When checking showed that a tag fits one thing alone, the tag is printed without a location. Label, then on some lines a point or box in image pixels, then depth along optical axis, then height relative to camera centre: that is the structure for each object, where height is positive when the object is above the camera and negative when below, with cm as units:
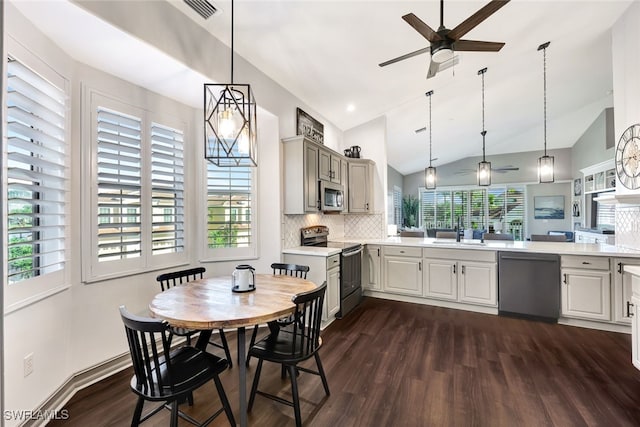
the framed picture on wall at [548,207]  852 +19
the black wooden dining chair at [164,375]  143 -91
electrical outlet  178 -94
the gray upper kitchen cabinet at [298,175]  352 +49
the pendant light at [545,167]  370 +61
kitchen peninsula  315 -80
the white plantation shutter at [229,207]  319 +9
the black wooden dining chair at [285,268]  224 -52
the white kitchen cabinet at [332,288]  335 -90
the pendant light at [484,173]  414 +59
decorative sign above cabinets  394 +130
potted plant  1020 +7
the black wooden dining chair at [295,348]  179 -91
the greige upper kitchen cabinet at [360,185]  480 +50
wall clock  302 +62
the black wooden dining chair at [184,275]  226 -61
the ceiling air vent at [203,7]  219 +165
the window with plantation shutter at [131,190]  232 +23
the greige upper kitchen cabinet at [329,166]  389 +70
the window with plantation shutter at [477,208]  903 +19
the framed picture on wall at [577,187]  787 +75
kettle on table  214 -49
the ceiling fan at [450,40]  204 +137
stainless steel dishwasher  339 -88
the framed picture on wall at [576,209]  792 +12
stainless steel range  366 -67
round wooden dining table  160 -58
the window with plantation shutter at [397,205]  927 +30
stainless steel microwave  390 +26
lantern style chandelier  193 +59
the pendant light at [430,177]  461 +60
